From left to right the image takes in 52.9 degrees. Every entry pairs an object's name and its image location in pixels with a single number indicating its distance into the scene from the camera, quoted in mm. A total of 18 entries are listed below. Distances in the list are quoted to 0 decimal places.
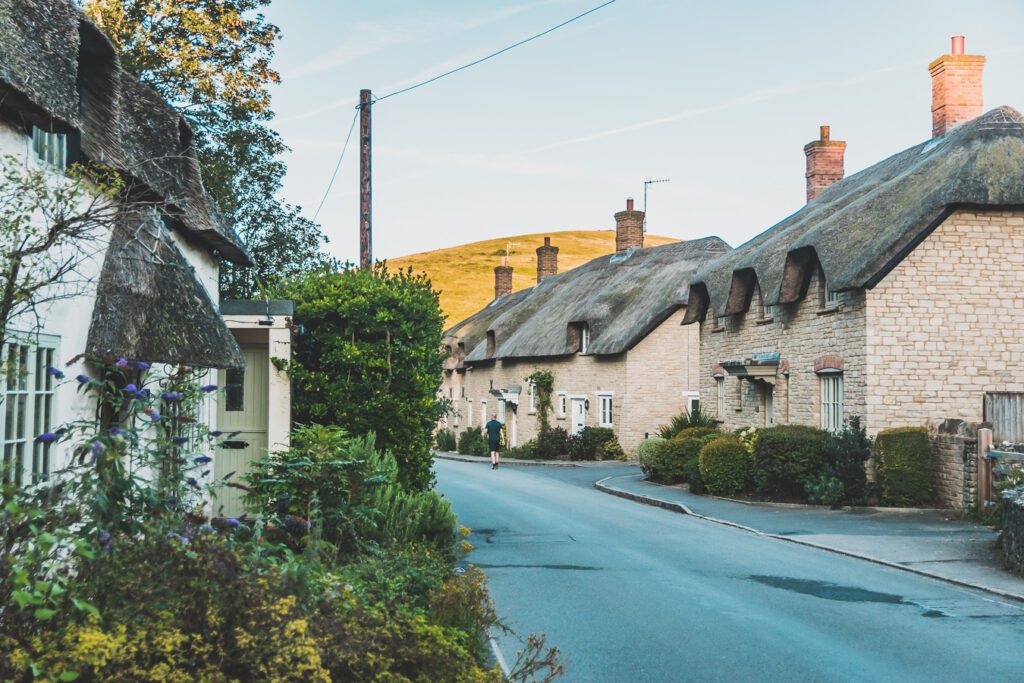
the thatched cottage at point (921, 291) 20781
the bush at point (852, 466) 20500
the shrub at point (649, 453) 27766
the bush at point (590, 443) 38594
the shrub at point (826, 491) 20391
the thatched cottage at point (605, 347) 37656
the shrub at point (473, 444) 47469
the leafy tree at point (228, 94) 26203
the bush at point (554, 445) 40062
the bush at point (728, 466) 23266
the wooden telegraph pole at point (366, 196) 19500
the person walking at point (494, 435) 35250
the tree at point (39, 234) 6277
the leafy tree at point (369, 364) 13891
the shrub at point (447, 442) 53625
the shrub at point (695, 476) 24266
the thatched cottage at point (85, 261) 7848
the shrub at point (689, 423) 30281
